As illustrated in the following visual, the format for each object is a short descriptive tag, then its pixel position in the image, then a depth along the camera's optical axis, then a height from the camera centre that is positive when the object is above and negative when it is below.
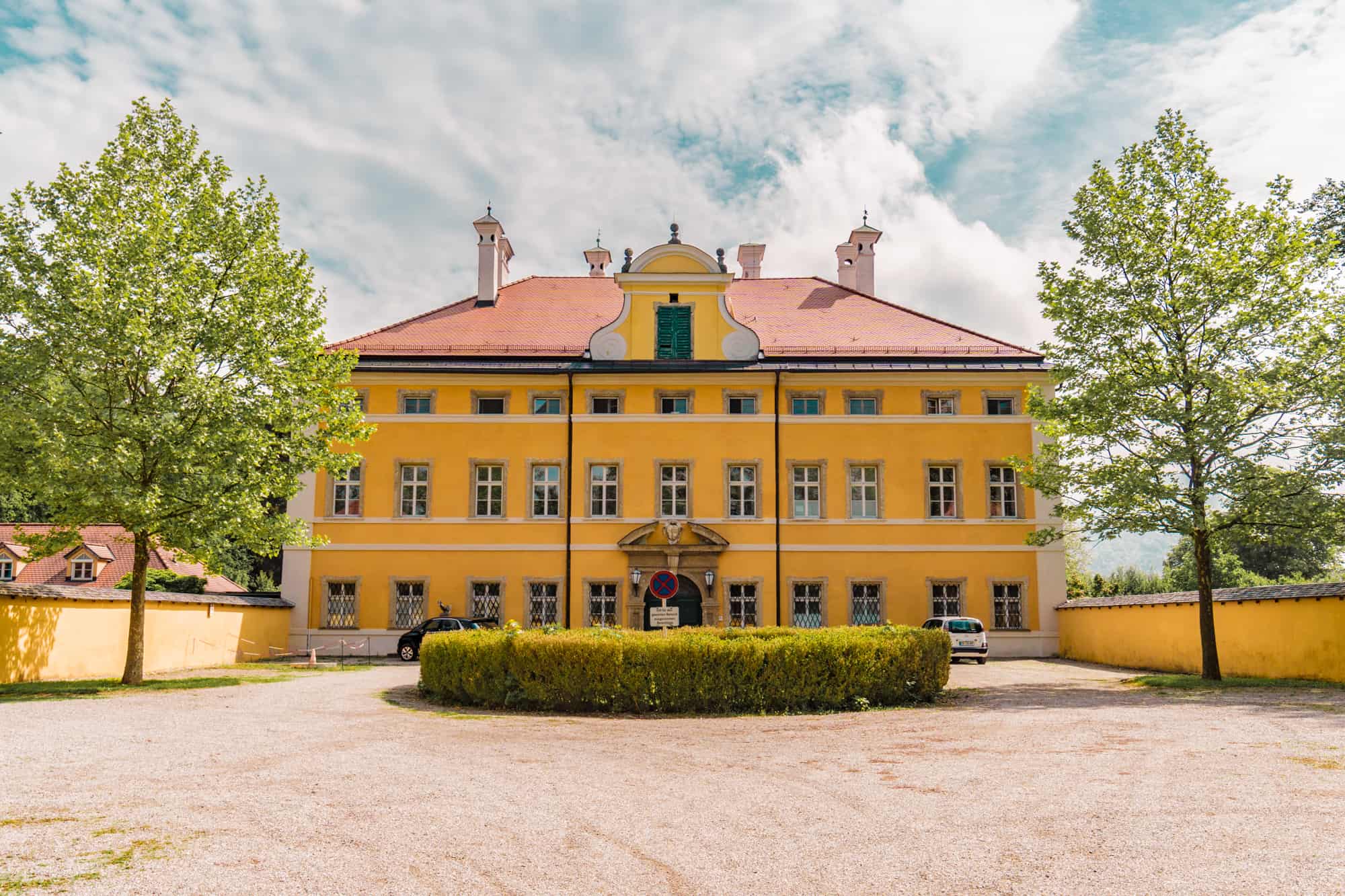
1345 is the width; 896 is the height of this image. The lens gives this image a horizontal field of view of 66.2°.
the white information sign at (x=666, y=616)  16.47 -0.24
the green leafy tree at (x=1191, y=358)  20.25 +4.97
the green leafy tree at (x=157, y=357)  18.78 +4.57
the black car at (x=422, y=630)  28.78 -0.83
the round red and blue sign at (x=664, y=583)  16.56 +0.28
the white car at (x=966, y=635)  29.38 -0.96
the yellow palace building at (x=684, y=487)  31.66 +3.53
